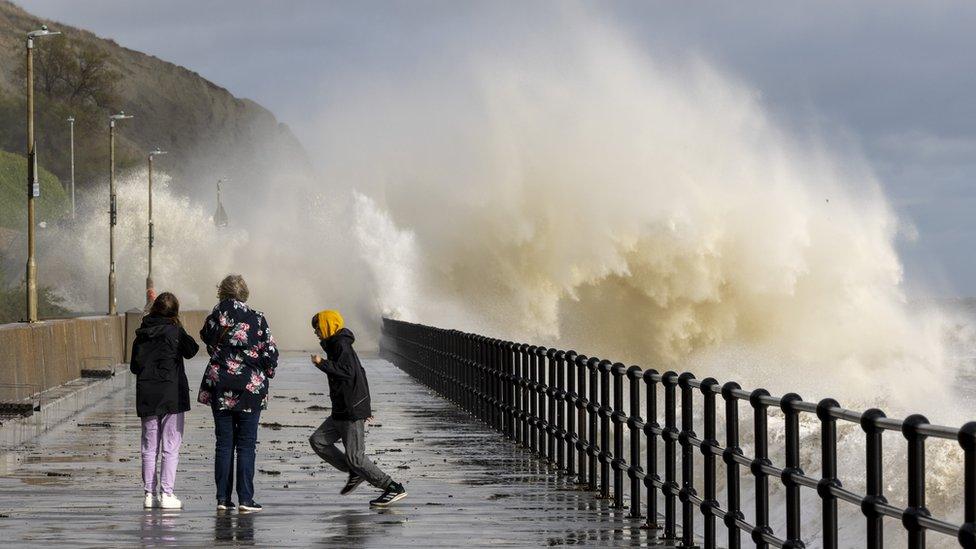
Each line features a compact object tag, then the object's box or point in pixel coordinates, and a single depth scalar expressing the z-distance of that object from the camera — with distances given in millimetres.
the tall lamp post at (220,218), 124500
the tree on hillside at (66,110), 183750
